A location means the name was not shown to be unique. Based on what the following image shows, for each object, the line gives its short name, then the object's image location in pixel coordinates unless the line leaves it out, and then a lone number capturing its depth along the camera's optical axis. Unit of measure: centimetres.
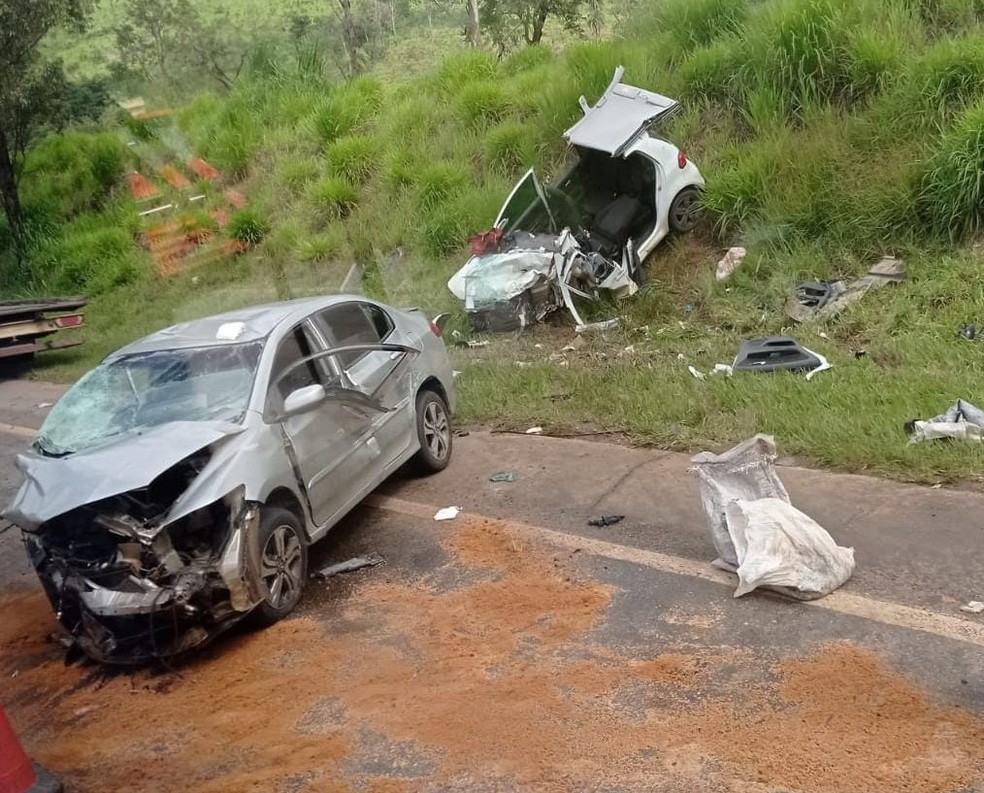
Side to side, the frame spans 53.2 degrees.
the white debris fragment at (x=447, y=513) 662
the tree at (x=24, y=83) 1828
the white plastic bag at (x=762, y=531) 484
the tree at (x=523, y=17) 1964
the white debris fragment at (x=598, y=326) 1073
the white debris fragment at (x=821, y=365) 799
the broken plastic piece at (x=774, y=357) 824
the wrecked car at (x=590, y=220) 1098
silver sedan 489
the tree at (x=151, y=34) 2470
